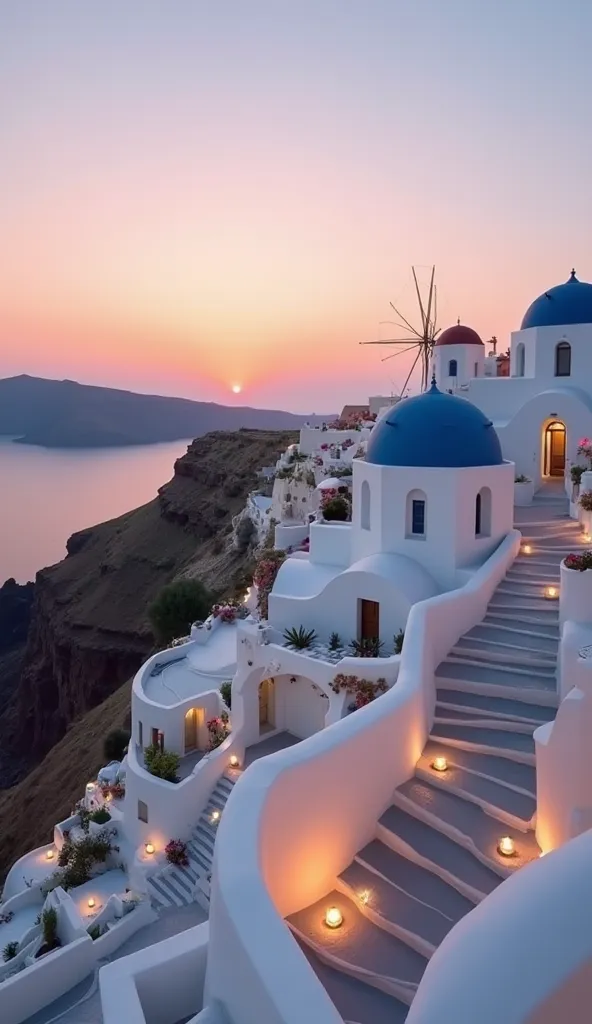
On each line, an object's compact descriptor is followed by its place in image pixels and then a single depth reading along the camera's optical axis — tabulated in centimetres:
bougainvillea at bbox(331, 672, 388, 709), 1288
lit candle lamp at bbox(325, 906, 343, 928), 691
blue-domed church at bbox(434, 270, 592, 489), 2258
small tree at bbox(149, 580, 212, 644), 3244
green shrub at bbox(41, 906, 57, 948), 1582
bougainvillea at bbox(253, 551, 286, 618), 1845
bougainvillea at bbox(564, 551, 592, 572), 1100
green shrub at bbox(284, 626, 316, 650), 1540
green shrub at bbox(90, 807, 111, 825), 1873
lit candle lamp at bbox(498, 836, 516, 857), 757
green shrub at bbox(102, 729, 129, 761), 2709
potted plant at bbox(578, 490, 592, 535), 1608
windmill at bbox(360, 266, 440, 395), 3136
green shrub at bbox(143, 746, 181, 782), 1698
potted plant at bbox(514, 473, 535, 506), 2091
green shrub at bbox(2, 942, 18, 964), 1636
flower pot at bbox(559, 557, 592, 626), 1088
